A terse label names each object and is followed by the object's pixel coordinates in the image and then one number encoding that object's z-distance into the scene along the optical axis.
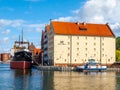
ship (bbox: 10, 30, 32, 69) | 138.66
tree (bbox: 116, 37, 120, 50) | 176.25
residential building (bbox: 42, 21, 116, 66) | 130.50
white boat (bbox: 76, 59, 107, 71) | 116.81
